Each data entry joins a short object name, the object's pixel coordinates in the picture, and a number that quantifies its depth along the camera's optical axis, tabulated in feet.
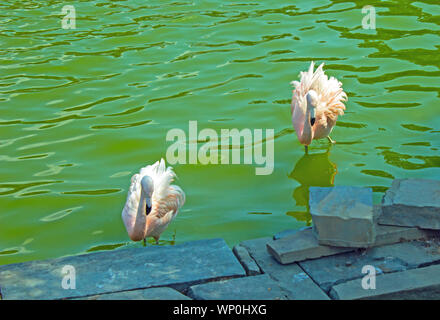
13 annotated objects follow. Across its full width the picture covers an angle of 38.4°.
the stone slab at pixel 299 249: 15.51
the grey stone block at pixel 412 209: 15.98
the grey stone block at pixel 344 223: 15.23
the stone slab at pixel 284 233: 17.09
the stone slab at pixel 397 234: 15.98
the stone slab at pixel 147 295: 14.16
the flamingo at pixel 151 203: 19.84
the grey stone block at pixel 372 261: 14.99
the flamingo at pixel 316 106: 25.68
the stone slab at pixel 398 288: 13.93
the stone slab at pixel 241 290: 14.14
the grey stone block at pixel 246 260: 15.49
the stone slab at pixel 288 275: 14.36
